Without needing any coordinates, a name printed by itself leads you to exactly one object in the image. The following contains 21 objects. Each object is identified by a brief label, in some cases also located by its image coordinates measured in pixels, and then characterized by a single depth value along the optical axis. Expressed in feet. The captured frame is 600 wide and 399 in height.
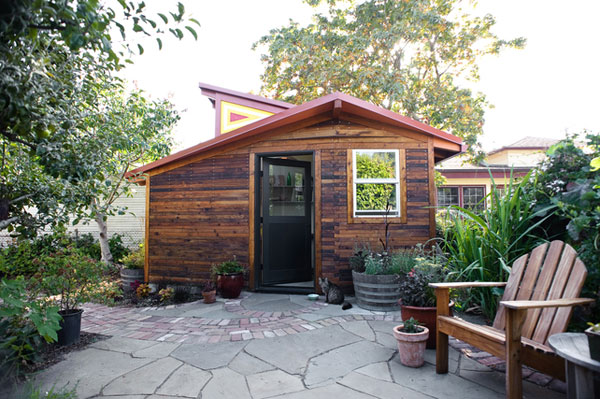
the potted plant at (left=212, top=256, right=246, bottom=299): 16.80
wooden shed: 17.11
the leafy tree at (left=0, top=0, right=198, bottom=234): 4.93
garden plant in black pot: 10.62
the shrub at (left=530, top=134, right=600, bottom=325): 7.90
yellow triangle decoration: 26.64
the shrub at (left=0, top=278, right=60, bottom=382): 7.70
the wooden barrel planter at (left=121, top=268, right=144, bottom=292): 19.85
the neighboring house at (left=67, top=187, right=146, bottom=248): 32.24
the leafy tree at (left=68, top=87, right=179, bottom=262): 7.77
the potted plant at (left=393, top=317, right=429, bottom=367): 8.77
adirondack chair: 6.56
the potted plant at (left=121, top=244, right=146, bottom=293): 19.85
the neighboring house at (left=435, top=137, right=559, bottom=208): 42.77
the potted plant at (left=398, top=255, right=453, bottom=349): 9.99
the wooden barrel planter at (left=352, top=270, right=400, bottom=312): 14.33
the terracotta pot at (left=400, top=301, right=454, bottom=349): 9.96
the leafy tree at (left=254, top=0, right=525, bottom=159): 33.91
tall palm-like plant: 11.41
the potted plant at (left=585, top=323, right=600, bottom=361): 5.16
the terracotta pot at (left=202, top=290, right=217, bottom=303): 16.34
